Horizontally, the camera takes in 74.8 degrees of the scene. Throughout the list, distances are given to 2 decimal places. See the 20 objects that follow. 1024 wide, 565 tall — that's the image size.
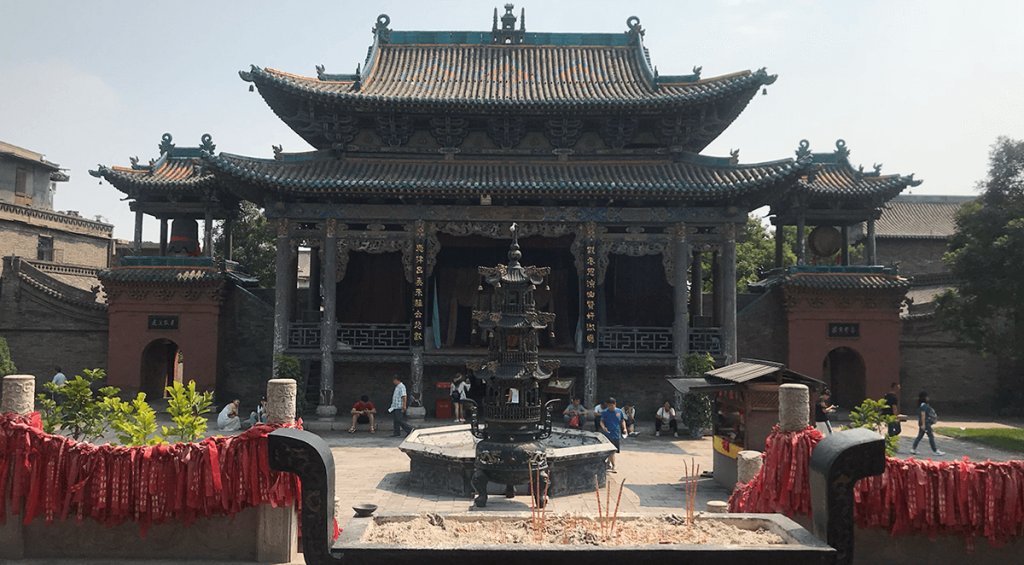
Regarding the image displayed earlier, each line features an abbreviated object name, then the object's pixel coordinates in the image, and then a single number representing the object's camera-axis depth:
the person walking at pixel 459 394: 16.58
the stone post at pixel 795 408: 6.34
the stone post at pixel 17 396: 6.40
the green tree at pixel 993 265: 17.50
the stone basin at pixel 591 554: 4.12
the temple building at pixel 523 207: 17.12
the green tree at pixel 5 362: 19.88
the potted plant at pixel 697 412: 16.06
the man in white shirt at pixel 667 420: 16.23
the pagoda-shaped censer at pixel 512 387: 9.33
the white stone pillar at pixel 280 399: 6.14
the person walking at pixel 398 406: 15.59
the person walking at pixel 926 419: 14.05
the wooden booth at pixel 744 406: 10.27
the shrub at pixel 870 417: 7.46
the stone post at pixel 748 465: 8.32
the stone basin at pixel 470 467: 10.11
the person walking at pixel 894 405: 11.78
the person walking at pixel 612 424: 12.38
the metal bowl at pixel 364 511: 4.96
